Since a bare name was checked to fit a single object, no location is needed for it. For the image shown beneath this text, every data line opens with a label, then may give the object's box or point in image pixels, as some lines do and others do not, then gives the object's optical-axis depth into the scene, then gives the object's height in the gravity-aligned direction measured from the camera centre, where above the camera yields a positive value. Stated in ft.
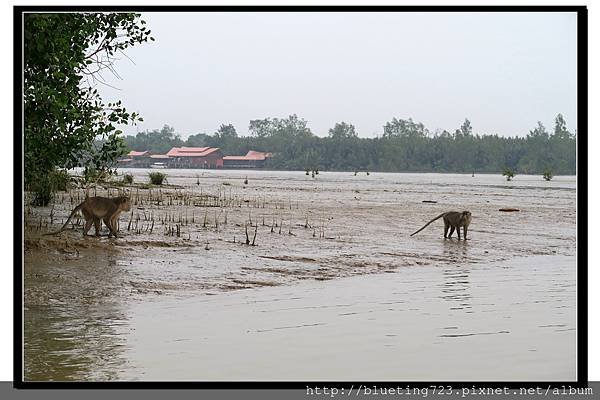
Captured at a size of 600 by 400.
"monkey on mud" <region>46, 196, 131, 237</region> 44.83 -0.79
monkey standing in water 51.29 -1.17
